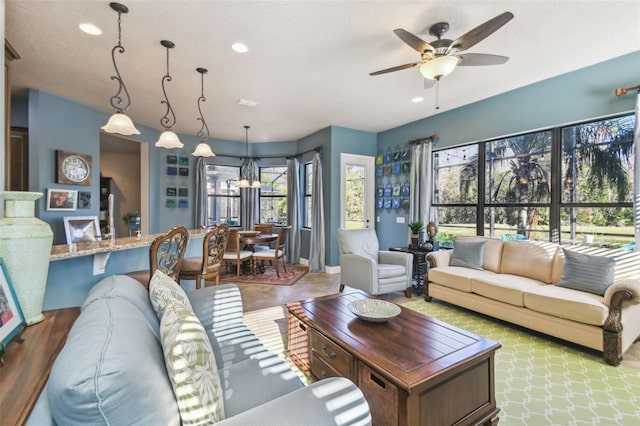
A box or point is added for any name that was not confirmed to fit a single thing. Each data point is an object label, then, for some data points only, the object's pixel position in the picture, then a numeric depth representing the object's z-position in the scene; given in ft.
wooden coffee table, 4.44
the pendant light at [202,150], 11.66
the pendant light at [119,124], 7.89
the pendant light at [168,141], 10.07
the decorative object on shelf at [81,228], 13.00
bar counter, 5.65
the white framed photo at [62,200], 12.65
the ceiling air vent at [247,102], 13.37
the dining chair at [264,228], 19.56
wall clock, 12.86
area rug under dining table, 15.66
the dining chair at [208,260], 9.73
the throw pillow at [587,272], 8.32
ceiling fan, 6.77
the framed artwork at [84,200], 13.80
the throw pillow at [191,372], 2.79
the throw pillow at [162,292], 4.26
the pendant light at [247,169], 21.88
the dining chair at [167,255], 7.17
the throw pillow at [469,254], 11.85
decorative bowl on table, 6.28
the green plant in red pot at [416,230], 14.24
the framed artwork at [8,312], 3.35
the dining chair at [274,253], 16.50
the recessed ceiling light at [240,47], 8.66
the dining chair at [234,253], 15.78
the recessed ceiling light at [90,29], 7.80
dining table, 16.02
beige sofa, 7.43
